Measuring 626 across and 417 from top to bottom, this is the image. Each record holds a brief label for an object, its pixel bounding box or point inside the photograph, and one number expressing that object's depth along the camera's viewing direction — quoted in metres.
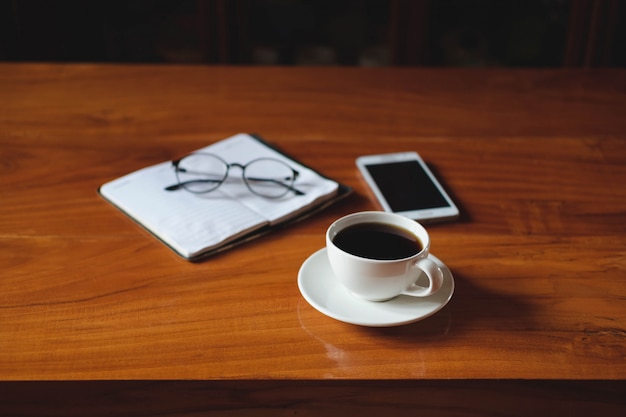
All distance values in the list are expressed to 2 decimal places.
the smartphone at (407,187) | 0.85
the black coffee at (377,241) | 0.69
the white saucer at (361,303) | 0.65
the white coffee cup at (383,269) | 0.65
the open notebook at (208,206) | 0.80
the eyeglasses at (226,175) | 0.91
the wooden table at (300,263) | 0.61
